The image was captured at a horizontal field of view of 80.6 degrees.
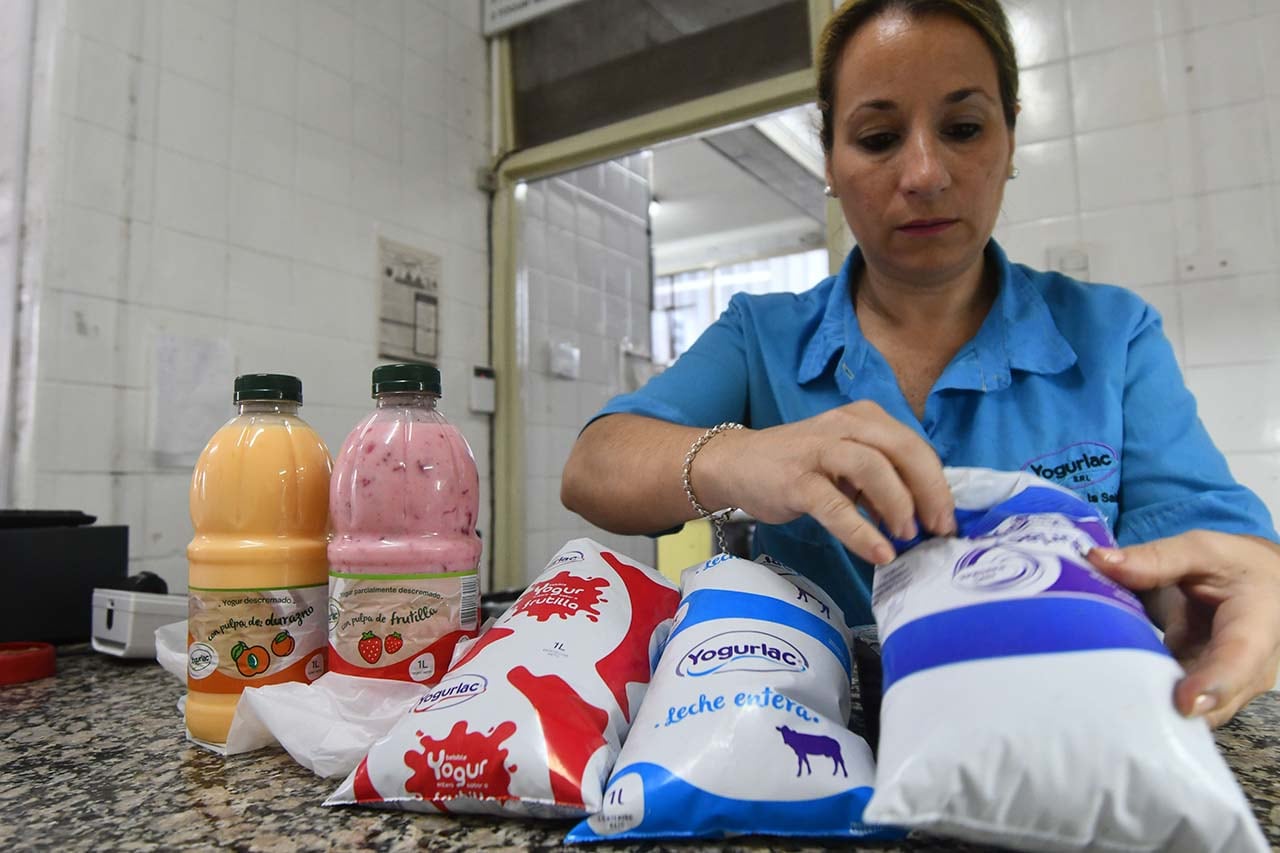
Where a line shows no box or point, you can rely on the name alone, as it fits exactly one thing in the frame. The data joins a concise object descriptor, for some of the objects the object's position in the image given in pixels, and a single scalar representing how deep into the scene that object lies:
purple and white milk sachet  0.30
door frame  2.22
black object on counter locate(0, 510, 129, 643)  1.00
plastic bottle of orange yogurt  0.56
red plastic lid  0.84
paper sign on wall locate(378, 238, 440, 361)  1.99
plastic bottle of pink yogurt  0.54
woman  0.66
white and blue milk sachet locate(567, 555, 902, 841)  0.38
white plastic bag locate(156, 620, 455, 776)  0.50
